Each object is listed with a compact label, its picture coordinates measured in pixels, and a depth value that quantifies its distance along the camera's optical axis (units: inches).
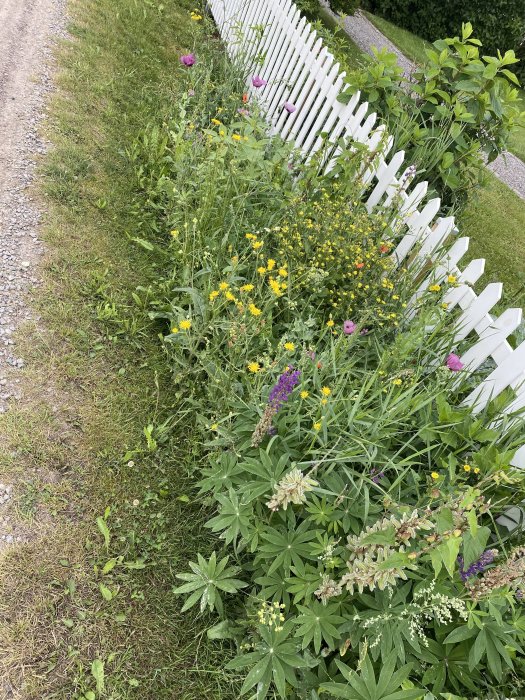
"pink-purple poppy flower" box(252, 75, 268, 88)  155.6
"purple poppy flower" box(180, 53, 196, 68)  158.2
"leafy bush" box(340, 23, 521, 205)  142.5
